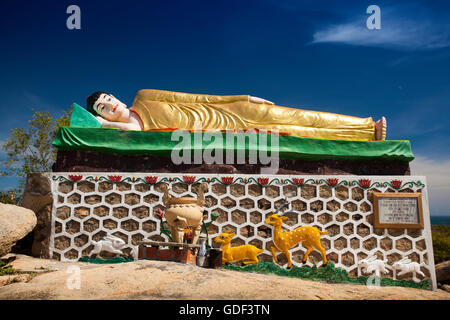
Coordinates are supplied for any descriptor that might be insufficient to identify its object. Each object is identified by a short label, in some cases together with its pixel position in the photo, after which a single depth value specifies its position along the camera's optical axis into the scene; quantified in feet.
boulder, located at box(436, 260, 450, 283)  24.44
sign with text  19.63
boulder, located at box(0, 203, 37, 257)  16.65
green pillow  22.53
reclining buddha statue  23.63
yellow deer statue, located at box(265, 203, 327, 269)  18.40
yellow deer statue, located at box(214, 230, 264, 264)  17.79
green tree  41.16
